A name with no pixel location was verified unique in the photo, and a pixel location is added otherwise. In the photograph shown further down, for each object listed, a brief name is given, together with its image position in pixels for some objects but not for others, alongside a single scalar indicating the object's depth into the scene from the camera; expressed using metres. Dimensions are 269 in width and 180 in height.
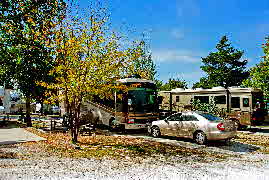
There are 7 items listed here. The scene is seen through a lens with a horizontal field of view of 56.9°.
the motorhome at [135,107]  15.51
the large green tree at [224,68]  49.34
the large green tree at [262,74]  25.55
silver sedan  11.79
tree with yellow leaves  11.03
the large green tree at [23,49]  17.33
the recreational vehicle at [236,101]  18.61
